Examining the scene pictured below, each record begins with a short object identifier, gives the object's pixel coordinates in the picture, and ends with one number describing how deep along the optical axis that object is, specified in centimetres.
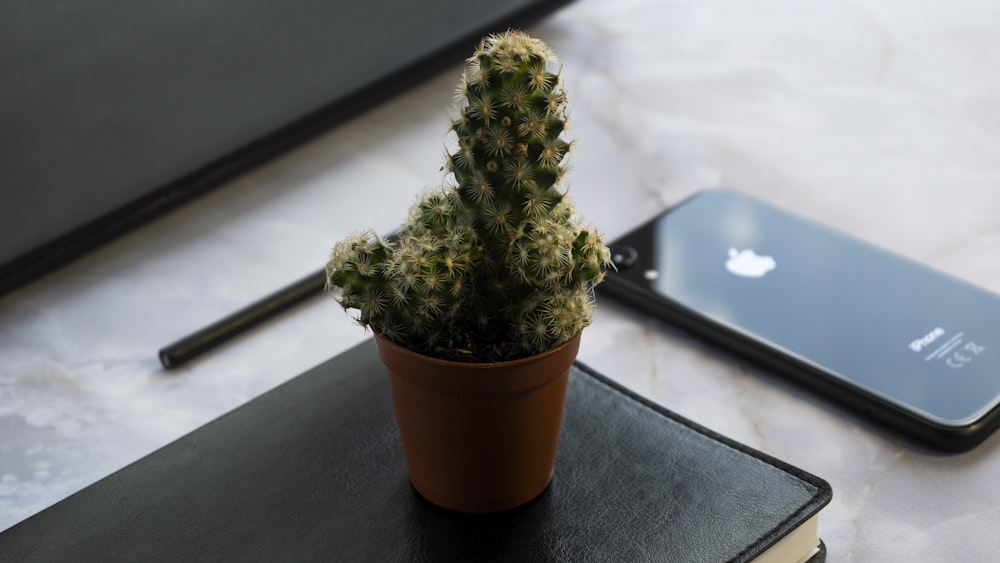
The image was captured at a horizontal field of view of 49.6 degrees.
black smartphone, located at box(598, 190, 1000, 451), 73
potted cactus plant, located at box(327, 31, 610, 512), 51
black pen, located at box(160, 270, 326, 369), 83
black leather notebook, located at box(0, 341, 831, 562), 60
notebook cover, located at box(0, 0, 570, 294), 90
